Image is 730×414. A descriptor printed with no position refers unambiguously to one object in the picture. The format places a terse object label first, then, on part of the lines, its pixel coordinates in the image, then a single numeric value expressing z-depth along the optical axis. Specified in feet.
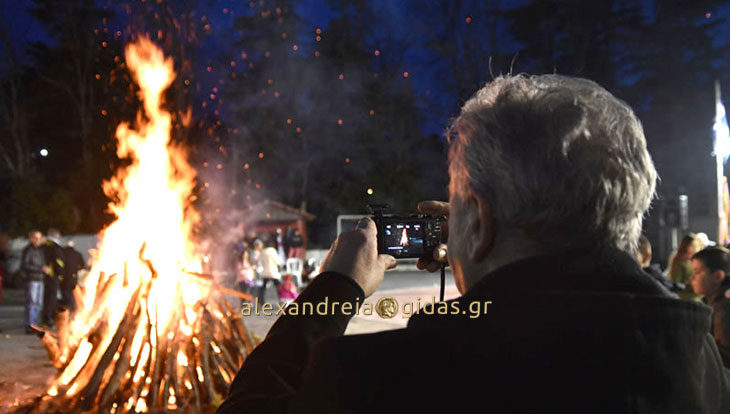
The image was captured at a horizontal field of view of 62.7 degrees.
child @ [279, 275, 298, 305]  33.24
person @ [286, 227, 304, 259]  65.77
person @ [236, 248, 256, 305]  36.91
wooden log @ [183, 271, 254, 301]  18.06
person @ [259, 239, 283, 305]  38.25
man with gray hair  3.05
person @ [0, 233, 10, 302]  56.65
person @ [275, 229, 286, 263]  68.26
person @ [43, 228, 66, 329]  33.06
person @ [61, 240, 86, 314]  34.14
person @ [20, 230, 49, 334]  31.96
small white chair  59.41
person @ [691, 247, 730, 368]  12.97
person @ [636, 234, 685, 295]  16.44
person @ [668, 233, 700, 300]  21.36
